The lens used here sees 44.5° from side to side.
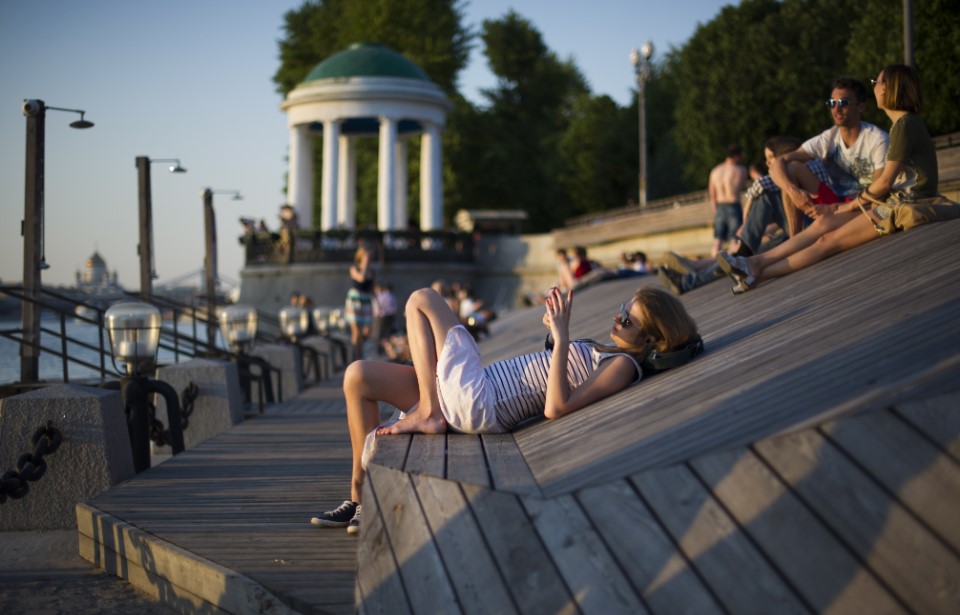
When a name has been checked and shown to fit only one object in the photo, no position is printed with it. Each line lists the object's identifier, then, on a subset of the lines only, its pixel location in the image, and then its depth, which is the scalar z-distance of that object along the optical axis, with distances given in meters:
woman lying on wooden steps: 4.94
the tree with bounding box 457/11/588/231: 58.31
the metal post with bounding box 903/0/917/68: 17.05
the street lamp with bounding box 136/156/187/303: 16.77
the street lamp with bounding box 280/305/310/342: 17.08
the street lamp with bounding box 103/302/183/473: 6.95
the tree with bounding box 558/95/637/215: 56.06
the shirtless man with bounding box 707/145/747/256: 14.09
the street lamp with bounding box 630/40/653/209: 35.50
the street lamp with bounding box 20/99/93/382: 11.19
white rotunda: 47.16
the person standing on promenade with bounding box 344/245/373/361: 19.12
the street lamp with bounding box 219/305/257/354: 13.02
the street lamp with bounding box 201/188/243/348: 23.12
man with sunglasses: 7.94
